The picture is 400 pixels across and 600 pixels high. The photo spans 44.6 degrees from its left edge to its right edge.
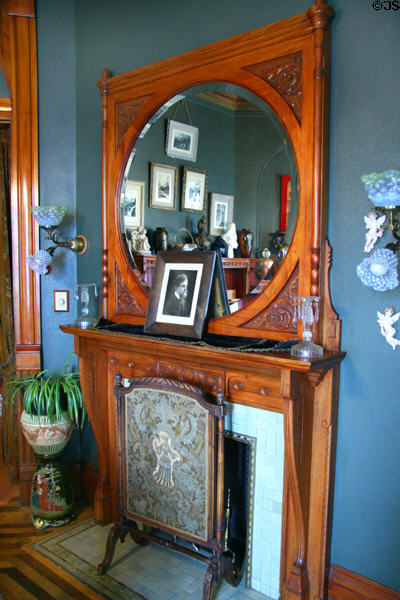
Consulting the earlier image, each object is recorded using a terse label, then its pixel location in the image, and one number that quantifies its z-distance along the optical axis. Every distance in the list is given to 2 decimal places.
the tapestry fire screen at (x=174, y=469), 2.24
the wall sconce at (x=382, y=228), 1.75
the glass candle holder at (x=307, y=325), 1.95
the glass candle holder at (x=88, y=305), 2.86
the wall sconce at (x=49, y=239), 3.00
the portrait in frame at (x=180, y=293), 2.40
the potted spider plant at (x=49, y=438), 2.95
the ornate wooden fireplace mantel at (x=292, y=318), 2.04
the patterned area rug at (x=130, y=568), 2.37
